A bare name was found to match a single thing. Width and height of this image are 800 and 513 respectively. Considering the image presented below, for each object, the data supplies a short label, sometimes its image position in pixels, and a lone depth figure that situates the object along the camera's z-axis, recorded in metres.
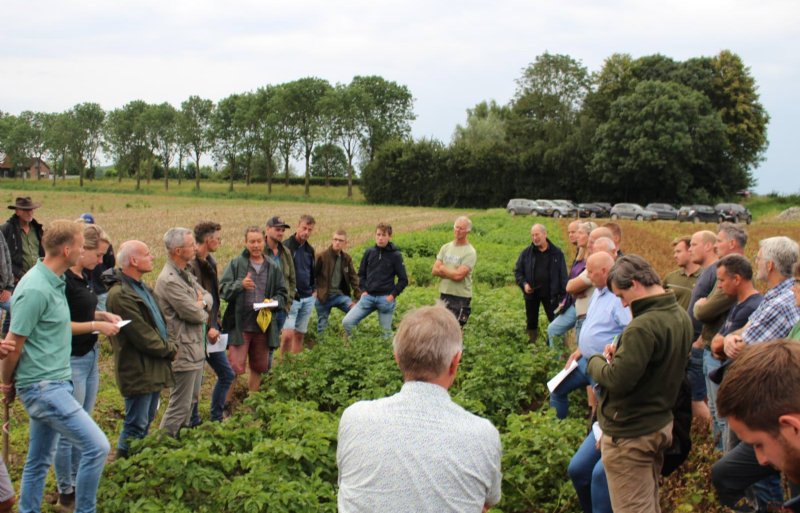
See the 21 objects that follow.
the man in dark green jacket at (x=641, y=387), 3.95
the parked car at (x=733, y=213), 43.66
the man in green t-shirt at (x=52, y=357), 4.36
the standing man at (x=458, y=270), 9.03
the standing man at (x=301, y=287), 8.87
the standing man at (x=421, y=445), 2.39
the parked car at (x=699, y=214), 44.47
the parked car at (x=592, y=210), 50.59
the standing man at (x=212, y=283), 6.73
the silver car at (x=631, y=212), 45.71
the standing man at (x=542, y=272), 8.99
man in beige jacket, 5.89
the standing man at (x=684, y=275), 6.90
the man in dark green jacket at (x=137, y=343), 5.28
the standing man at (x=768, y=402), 1.96
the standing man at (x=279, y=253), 8.02
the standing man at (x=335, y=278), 9.29
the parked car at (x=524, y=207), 49.00
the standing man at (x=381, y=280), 9.12
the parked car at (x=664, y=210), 46.19
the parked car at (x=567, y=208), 48.84
